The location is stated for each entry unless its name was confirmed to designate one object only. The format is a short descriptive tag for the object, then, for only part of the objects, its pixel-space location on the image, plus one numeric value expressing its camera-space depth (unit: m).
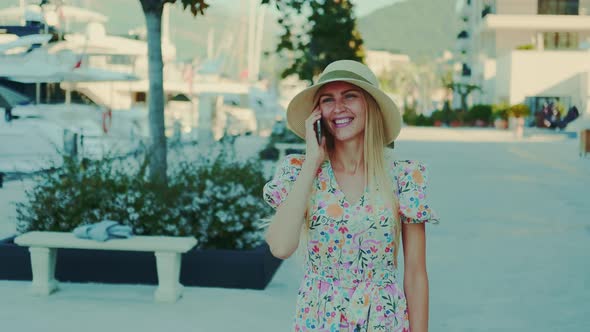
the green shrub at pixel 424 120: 73.25
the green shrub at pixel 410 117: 74.12
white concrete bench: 7.48
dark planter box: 7.97
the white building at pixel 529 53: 61.22
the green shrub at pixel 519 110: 47.44
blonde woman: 3.14
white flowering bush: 8.31
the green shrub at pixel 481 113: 68.12
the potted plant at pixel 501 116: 61.22
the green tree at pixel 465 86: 77.00
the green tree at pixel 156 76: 9.88
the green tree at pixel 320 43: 28.62
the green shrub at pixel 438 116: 73.00
